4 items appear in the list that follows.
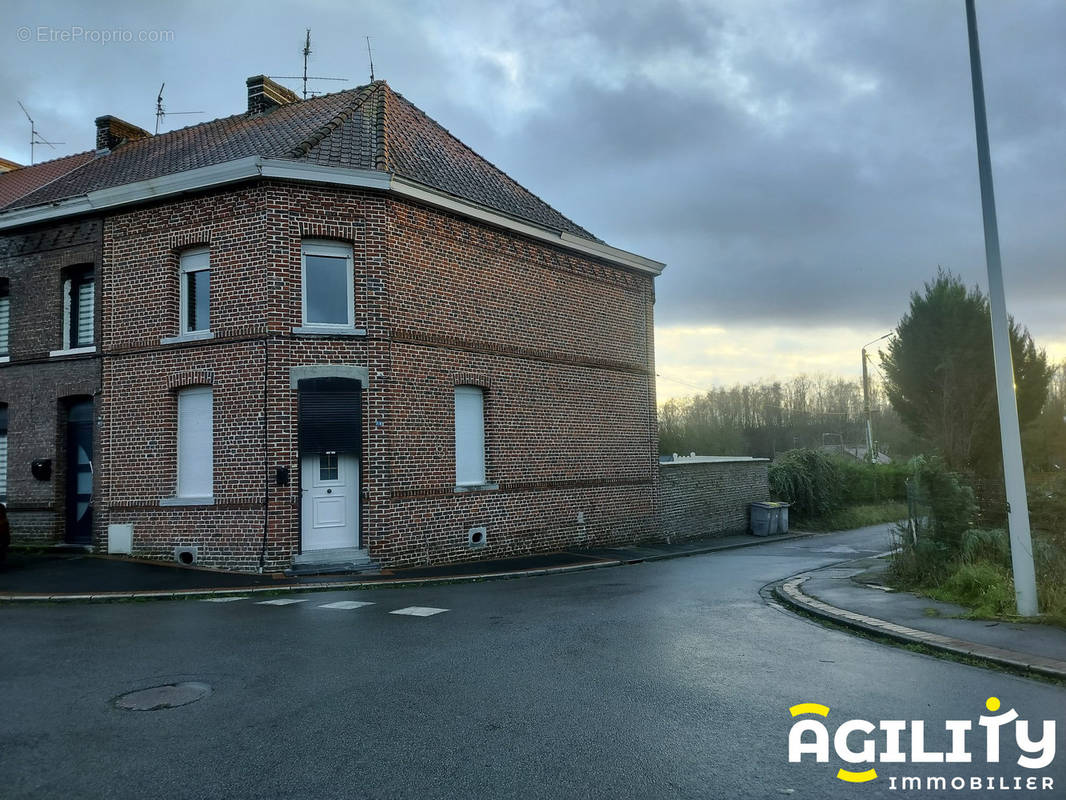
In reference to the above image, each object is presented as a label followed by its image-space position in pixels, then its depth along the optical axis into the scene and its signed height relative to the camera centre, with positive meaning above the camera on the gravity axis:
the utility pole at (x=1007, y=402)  8.34 +0.52
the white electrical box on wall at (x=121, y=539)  14.81 -1.11
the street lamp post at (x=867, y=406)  39.41 +2.53
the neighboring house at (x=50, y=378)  15.91 +2.07
